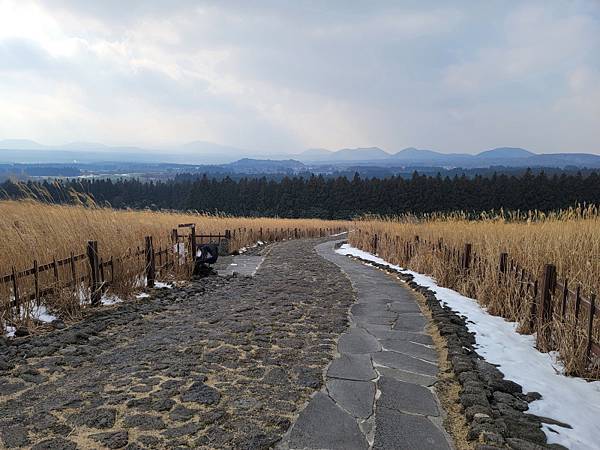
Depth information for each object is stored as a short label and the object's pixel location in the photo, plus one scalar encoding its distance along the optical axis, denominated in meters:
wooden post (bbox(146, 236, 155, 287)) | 6.91
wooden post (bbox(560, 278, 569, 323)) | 3.83
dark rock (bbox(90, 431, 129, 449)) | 2.40
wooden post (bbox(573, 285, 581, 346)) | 3.56
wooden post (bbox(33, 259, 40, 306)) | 4.67
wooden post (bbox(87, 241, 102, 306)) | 5.48
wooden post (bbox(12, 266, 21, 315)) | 4.39
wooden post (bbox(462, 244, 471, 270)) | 7.19
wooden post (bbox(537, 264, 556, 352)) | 4.10
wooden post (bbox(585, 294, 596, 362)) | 3.28
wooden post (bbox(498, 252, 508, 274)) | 5.81
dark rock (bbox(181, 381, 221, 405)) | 2.98
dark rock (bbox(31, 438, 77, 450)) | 2.34
